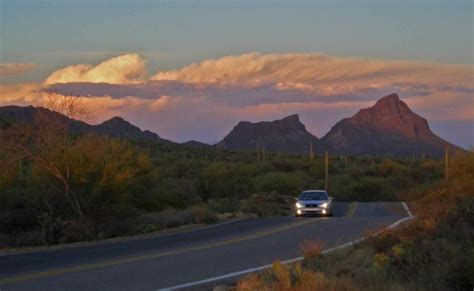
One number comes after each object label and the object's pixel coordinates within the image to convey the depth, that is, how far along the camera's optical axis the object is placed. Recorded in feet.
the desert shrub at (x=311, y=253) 60.03
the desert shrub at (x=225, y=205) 149.59
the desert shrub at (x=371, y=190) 260.21
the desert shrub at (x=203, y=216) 120.16
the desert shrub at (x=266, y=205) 149.69
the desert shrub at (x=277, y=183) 236.43
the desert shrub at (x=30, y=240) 101.80
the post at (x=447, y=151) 195.54
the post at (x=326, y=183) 260.25
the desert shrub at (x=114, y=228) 110.09
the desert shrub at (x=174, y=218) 116.78
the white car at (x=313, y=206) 144.36
